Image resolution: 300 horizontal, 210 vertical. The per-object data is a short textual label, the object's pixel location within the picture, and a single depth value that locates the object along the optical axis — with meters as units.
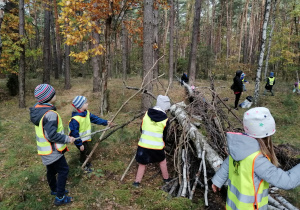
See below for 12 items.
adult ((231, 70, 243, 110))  10.44
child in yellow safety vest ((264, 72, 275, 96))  12.86
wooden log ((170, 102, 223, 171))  3.78
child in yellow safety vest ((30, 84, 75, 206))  3.07
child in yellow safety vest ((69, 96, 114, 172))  4.03
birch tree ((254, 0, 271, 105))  10.52
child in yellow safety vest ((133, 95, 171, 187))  3.88
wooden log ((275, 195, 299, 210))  3.13
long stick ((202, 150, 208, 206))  3.33
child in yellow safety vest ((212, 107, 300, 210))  1.92
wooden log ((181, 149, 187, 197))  3.61
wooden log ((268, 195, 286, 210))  3.09
